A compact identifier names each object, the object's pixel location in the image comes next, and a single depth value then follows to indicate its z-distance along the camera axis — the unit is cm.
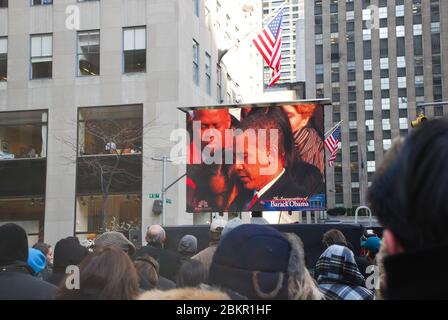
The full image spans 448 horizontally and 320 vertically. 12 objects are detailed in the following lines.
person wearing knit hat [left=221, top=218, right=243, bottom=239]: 627
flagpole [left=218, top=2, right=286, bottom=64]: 2349
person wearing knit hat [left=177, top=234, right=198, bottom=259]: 805
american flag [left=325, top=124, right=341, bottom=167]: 2956
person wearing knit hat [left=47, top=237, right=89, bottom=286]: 575
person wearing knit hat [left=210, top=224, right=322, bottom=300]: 279
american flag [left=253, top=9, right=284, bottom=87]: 2300
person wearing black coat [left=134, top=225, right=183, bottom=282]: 761
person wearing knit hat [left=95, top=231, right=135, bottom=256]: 592
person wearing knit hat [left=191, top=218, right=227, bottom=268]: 790
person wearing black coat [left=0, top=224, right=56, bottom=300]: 394
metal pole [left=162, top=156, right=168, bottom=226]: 2911
